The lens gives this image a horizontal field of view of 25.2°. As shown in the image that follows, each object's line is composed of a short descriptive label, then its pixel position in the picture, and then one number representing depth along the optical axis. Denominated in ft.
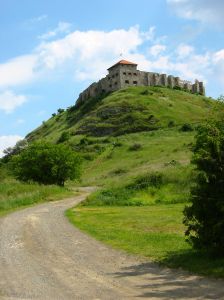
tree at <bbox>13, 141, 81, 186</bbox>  196.13
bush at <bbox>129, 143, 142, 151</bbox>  299.97
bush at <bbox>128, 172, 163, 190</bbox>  146.27
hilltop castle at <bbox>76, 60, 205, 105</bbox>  510.58
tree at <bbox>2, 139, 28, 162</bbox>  463.99
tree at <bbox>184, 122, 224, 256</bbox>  48.75
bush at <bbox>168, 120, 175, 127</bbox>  382.22
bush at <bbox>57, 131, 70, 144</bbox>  402.21
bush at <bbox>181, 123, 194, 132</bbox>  340.86
